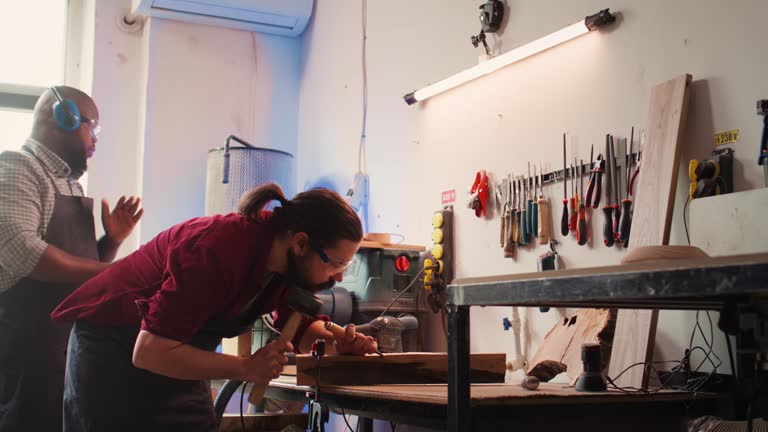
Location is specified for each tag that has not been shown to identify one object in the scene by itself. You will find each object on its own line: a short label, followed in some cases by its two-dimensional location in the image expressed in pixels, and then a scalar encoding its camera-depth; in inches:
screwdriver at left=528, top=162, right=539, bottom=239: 102.7
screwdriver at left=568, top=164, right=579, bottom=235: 96.3
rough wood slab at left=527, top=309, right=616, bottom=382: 82.2
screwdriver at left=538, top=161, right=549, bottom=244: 101.4
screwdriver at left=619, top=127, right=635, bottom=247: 88.0
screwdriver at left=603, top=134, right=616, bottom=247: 90.3
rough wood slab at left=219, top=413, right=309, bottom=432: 107.4
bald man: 90.3
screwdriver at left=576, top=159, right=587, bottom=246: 94.5
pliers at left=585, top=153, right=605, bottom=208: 92.6
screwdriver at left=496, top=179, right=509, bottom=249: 109.0
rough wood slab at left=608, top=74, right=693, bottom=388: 80.5
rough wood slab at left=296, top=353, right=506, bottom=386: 69.1
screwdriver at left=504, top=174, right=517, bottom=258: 107.6
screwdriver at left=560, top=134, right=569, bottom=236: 97.4
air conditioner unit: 168.4
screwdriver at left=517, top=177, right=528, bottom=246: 104.7
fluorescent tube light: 94.4
